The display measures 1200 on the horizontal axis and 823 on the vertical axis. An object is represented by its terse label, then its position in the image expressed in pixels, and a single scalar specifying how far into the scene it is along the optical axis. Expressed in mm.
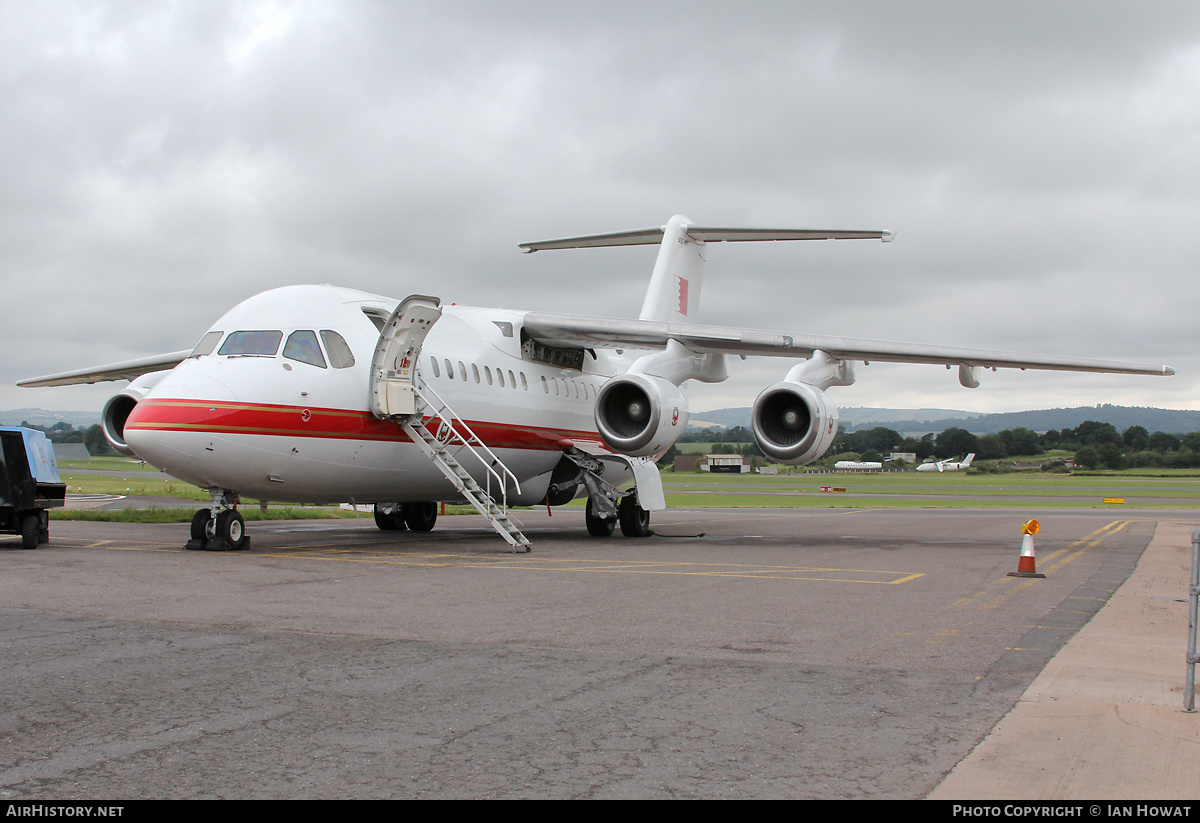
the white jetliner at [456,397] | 13586
